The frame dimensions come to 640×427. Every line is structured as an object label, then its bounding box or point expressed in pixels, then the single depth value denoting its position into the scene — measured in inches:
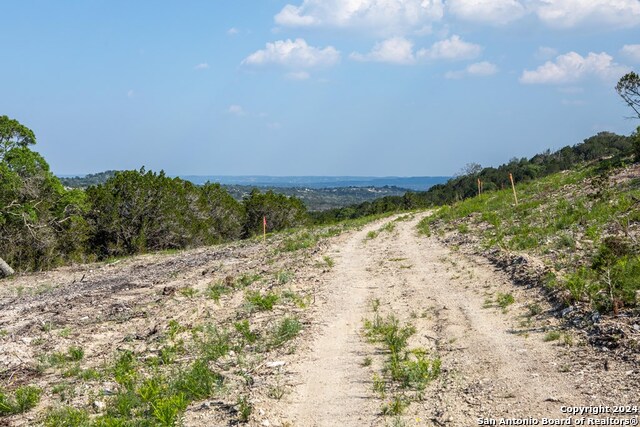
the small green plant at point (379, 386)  264.8
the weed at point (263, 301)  456.1
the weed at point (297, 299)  459.1
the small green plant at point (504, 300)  398.0
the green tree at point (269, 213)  2311.8
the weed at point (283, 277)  566.5
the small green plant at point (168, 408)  245.1
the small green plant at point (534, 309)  366.3
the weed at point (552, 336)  312.1
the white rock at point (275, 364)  317.6
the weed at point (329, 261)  650.6
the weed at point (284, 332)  361.4
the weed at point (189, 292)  550.3
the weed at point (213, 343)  348.5
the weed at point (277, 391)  269.1
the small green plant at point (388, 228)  1006.2
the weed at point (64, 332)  433.1
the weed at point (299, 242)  883.4
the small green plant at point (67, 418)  266.1
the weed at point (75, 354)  378.3
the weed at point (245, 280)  580.1
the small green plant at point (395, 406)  242.7
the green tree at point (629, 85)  1116.5
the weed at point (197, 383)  285.9
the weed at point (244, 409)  248.7
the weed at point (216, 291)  526.9
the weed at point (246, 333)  373.4
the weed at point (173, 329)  403.4
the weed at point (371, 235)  913.6
